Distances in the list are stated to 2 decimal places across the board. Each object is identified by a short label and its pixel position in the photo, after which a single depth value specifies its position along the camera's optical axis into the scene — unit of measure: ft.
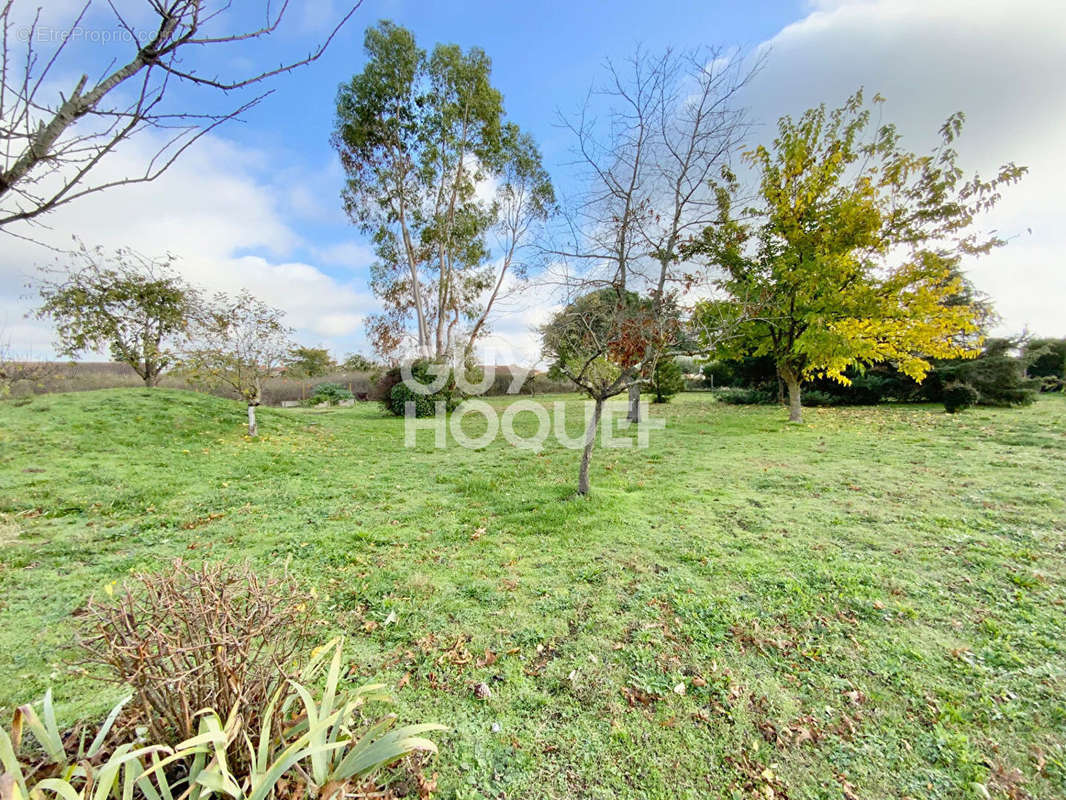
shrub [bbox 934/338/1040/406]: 31.50
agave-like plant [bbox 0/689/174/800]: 3.00
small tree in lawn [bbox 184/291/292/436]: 26.43
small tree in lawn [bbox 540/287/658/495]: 14.34
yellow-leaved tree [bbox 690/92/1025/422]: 25.61
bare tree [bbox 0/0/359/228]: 3.63
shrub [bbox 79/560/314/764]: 3.94
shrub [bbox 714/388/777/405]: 46.96
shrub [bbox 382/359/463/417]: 43.39
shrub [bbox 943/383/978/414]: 30.94
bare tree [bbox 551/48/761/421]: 16.79
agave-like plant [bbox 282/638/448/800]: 3.94
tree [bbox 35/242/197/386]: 29.68
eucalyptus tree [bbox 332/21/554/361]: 38.32
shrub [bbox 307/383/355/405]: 61.57
